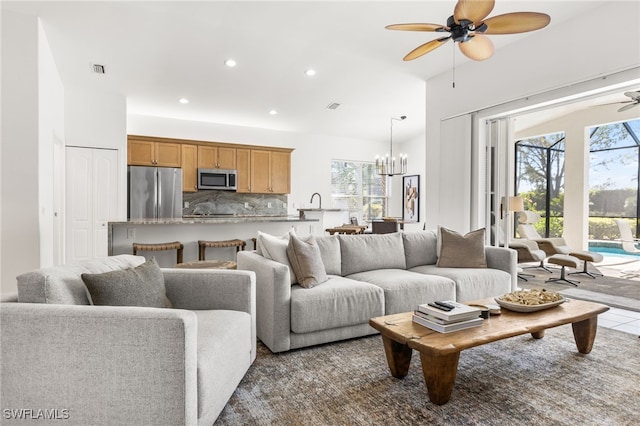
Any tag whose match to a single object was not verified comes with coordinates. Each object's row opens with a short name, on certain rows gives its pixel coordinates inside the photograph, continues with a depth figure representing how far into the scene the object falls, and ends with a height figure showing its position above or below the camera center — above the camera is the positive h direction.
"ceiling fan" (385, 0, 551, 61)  2.30 +1.29
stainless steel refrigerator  6.12 +0.31
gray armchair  1.33 -0.58
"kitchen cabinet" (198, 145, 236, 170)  6.87 +1.04
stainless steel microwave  6.83 +0.60
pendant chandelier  5.91 +0.81
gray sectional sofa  2.50 -0.60
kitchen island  4.12 -0.27
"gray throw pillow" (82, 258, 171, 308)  1.60 -0.36
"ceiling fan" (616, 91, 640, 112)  4.16 +1.44
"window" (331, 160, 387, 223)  8.59 +0.52
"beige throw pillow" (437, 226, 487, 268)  3.56 -0.40
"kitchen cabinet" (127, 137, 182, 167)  6.30 +1.03
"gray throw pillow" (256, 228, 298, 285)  2.82 -0.31
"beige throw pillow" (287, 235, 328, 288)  2.74 -0.41
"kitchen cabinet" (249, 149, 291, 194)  7.34 +0.81
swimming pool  7.94 -0.83
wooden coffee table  1.82 -0.67
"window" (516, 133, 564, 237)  8.20 +0.76
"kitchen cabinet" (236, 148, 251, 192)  7.20 +0.85
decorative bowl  2.30 -0.62
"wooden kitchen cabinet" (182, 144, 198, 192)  6.71 +0.80
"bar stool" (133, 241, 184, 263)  4.11 -0.43
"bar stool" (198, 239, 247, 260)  4.48 -0.43
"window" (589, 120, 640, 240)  7.29 +0.73
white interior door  5.59 +0.18
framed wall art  8.51 +0.31
